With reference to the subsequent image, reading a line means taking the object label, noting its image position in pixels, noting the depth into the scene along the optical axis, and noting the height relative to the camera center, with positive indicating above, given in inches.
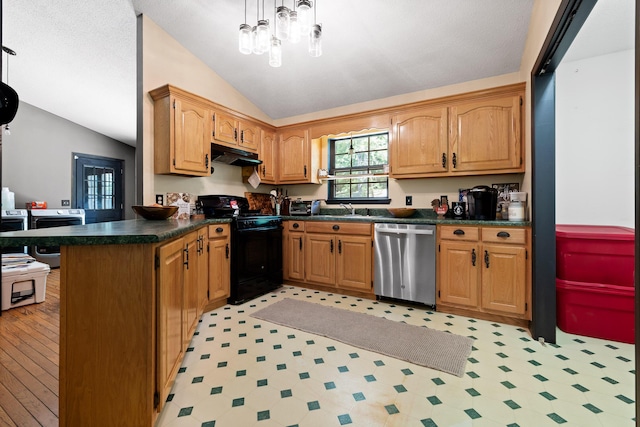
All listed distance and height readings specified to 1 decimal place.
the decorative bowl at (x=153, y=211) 86.6 +1.0
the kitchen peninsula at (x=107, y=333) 48.8 -20.2
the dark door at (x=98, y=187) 220.1 +22.5
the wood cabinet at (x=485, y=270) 96.1 -20.3
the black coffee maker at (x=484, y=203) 107.3 +3.8
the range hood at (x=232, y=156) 131.2 +28.0
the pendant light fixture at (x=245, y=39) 88.9 +54.8
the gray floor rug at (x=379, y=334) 77.1 -38.3
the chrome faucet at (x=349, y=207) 153.5 +3.5
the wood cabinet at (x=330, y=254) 125.7 -18.7
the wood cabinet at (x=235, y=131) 129.6 +40.1
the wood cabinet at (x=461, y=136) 109.7 +31.9
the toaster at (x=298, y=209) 152.4 +2.6
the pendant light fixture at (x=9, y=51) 132.0 +76.6
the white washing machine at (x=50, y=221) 181.6 -3.9
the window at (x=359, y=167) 153.3 +25.9
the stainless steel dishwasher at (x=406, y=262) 111.3 -19.6
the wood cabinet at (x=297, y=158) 157.0 +31.2
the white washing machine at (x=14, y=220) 165.3 -3.0
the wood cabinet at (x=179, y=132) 113.0 +33.7
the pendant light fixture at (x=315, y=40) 84.8 +52.5
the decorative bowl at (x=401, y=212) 130.8 +0.6
